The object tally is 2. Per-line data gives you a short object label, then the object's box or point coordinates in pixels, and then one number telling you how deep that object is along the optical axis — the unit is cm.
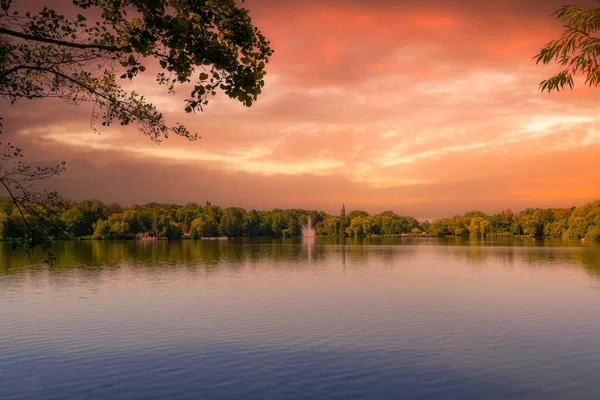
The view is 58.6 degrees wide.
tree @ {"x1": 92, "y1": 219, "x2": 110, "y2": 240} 16250
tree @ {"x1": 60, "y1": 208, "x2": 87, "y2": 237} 16628
